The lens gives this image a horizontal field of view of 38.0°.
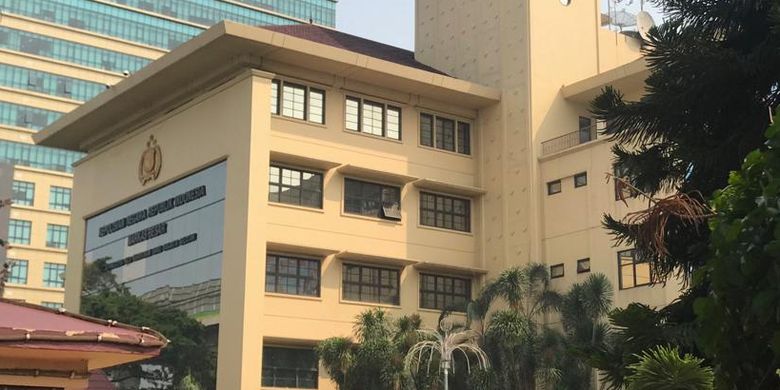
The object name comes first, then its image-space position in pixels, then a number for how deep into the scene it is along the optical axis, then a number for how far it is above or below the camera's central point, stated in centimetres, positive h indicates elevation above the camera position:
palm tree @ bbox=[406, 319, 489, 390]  2737 +189
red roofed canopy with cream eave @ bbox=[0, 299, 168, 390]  923 +62
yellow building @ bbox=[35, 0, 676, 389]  3256 +754
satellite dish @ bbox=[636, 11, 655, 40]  3772 +1341
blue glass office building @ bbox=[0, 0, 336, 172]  7606 +2586
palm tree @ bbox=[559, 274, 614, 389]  2738 +276
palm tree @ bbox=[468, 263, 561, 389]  2811 +228
